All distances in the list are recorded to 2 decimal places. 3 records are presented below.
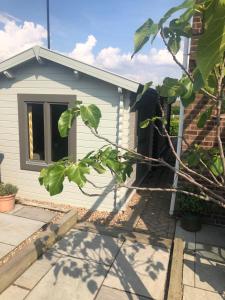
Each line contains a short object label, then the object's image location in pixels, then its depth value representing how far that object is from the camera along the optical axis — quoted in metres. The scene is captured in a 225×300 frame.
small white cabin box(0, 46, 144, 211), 5.57
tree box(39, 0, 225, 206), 0.48
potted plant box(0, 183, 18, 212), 5.76
